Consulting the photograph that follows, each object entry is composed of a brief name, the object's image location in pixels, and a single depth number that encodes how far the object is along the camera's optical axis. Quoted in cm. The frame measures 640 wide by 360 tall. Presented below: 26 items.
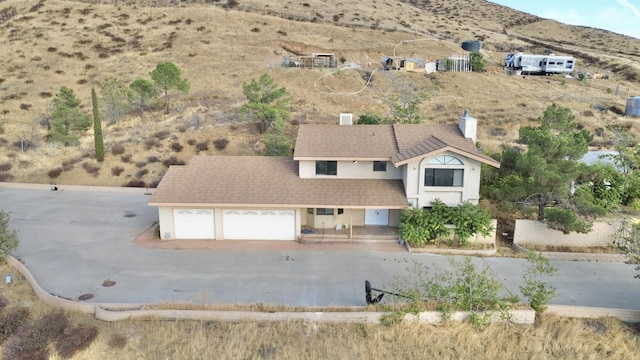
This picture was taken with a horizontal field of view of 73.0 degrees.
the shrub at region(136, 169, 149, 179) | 3766
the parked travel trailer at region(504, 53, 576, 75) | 6994
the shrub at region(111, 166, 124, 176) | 3778
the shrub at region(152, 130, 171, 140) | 4300
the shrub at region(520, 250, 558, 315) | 1652
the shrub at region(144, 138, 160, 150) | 4141
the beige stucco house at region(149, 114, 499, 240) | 2331
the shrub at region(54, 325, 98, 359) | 1449
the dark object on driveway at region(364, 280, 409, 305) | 1695
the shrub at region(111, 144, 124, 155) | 4059
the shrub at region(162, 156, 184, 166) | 3882
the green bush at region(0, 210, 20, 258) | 2077
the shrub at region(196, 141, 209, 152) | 4088
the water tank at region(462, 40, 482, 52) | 8031
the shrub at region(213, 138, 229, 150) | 4133
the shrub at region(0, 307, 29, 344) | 1552
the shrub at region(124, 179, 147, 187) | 3622
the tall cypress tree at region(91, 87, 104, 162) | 3831
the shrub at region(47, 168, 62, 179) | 3819
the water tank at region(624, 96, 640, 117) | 5356
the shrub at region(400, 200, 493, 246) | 2250
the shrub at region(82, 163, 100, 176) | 3806
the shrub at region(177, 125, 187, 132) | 4447
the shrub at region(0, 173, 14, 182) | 3809
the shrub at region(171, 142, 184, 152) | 4088
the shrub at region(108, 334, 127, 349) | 1486
